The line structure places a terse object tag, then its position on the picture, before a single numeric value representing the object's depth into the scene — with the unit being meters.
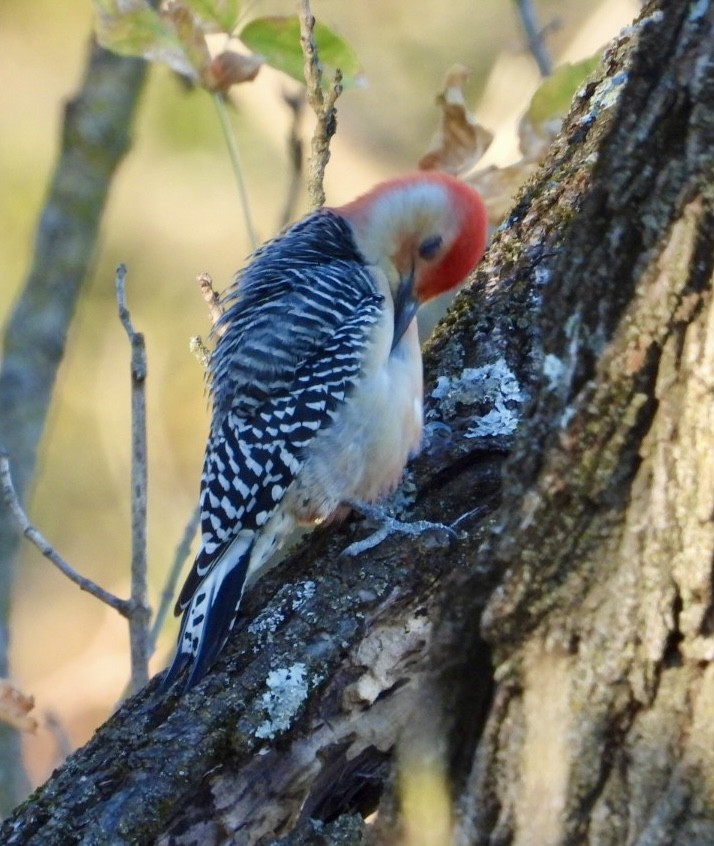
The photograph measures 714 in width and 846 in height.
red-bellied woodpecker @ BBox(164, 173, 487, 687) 5.89
